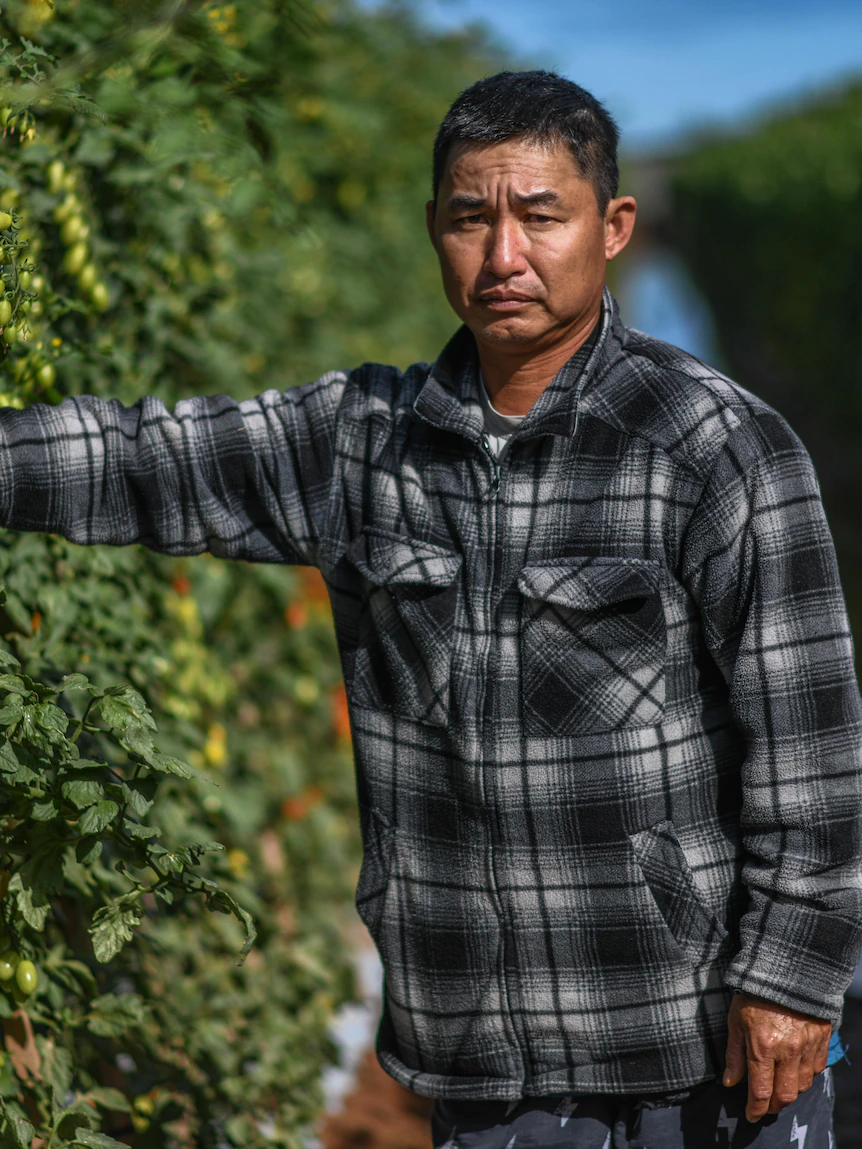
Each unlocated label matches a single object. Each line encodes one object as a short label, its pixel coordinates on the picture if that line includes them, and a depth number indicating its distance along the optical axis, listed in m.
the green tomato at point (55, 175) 3.95
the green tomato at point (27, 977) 3.31
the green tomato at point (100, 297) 4.26
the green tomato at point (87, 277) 4.19
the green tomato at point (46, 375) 3.78
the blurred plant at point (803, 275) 15.90
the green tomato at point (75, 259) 4.11
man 3.27
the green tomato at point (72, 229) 4.07
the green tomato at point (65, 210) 4.04
